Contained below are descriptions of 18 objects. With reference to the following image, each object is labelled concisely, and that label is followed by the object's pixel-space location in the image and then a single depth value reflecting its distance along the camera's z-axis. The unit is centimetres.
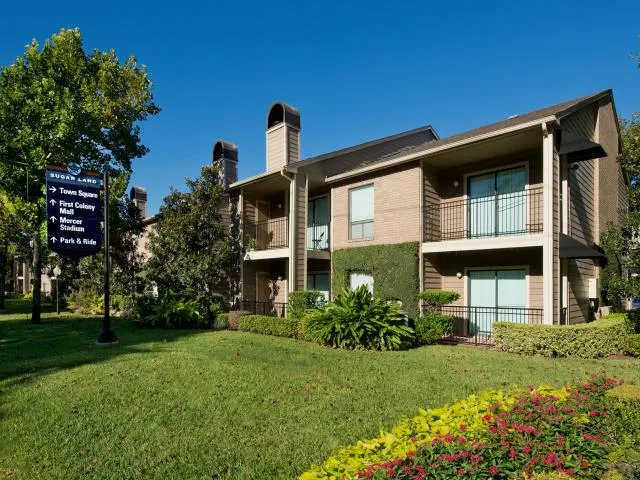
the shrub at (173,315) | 1525
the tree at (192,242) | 1639
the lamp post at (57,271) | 2228
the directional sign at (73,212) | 1053
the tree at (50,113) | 1611
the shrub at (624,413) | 342
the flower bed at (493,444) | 272
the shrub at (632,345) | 964
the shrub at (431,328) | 1145
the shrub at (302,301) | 1369
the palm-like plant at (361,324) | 1038
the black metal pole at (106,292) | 1109
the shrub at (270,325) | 1258
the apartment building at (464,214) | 1151
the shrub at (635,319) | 1048
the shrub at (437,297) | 1185
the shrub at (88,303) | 2162
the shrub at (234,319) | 1484
